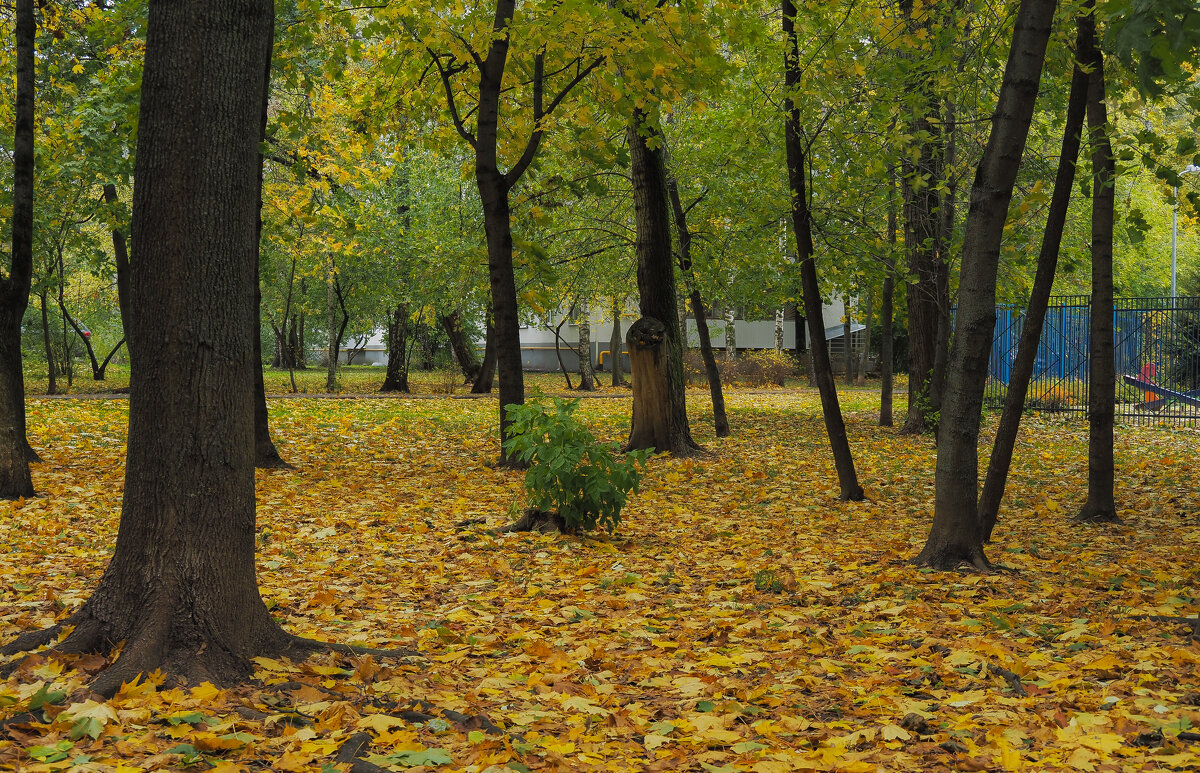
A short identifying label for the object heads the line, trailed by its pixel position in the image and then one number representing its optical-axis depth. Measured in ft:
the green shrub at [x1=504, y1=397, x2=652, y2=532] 23.11
